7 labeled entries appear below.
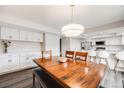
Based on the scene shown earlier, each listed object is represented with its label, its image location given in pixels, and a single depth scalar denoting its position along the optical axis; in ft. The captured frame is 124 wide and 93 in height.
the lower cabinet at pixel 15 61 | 7.13
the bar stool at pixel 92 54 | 9.61
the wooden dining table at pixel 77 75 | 1.98
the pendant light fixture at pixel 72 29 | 4.49
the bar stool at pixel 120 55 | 7.39
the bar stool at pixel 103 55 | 8.47
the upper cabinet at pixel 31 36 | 9.01
